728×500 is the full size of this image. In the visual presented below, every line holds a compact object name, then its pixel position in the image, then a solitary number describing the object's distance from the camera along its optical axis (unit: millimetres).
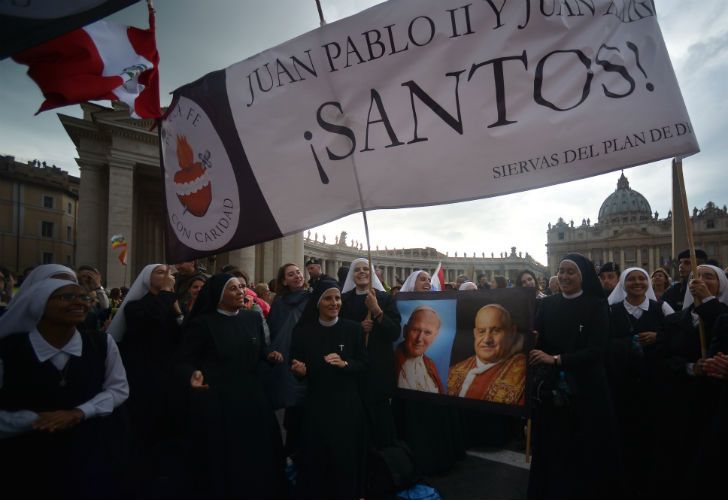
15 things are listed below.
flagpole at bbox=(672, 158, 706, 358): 2480
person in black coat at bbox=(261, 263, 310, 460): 4609
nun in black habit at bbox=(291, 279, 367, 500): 3445
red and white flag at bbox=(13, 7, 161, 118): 2826
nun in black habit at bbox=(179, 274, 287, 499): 3361
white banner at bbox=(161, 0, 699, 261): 2506
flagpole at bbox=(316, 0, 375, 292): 3043
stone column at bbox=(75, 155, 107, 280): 21781
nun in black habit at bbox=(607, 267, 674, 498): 3908
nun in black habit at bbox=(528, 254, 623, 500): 3293
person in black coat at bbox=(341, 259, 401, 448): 3770
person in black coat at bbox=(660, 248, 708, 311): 5328
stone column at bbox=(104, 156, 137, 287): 20531
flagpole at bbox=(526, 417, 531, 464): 4366
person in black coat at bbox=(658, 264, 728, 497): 3449
